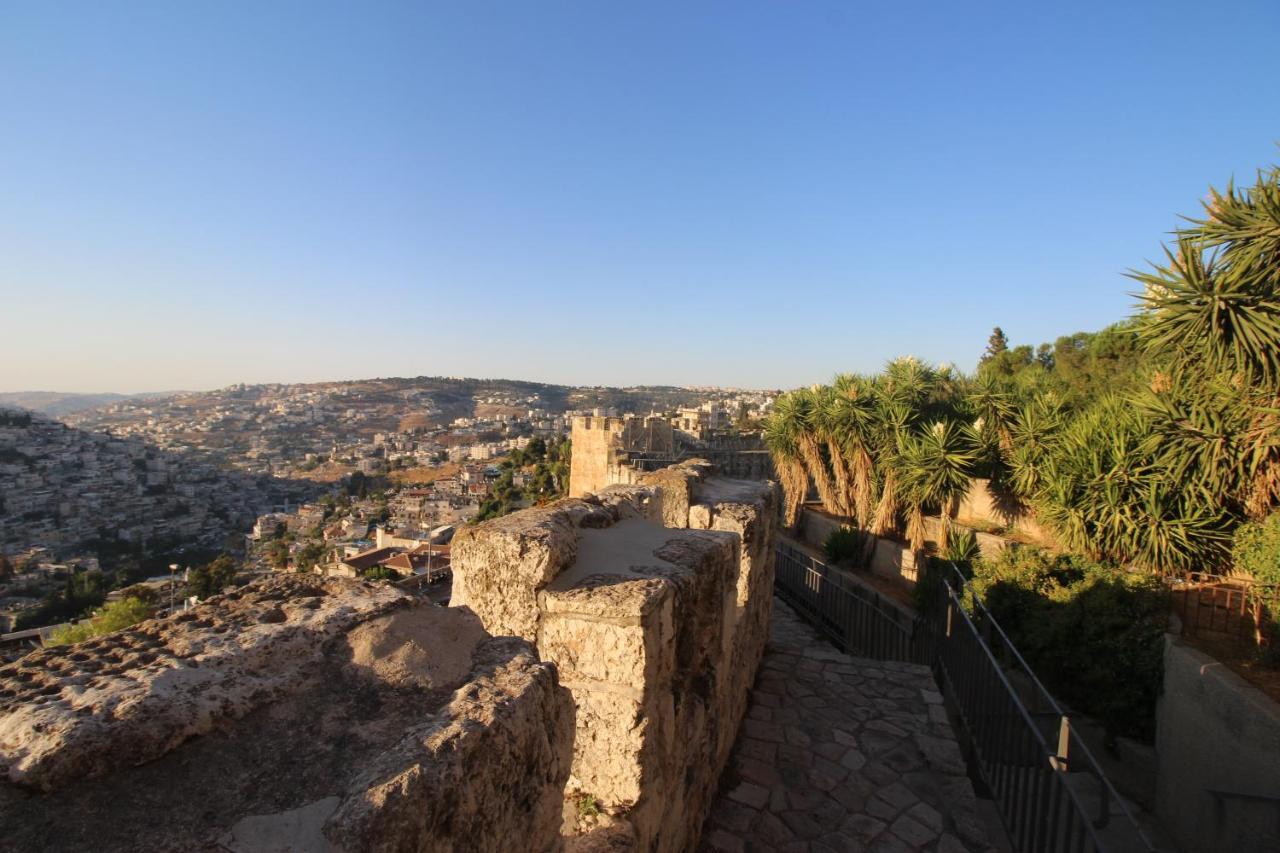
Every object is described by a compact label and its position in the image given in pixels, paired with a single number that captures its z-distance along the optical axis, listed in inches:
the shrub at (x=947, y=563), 390.3
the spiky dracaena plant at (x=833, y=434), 617.3
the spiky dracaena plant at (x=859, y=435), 600.1
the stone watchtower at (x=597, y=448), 862.5
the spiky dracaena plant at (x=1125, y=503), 342.3
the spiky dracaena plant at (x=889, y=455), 568.1
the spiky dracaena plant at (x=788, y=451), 669.3
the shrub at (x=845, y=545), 588.4
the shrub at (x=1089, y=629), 268.8
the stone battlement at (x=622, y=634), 102.3
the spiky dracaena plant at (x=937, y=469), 518.9
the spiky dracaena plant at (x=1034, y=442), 473.4
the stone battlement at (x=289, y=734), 45.2
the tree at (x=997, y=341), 1770.4
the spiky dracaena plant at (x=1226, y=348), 314.8
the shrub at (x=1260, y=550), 269.4
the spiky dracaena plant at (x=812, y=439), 650.2
